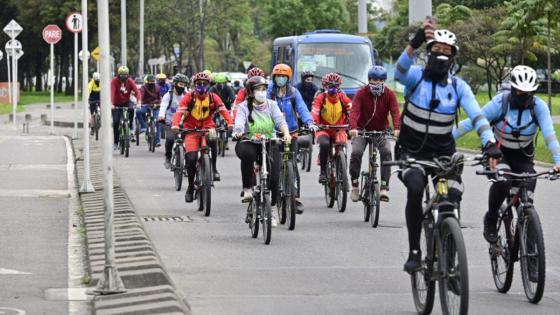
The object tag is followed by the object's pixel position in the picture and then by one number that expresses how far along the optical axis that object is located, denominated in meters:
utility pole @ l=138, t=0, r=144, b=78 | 67.38
